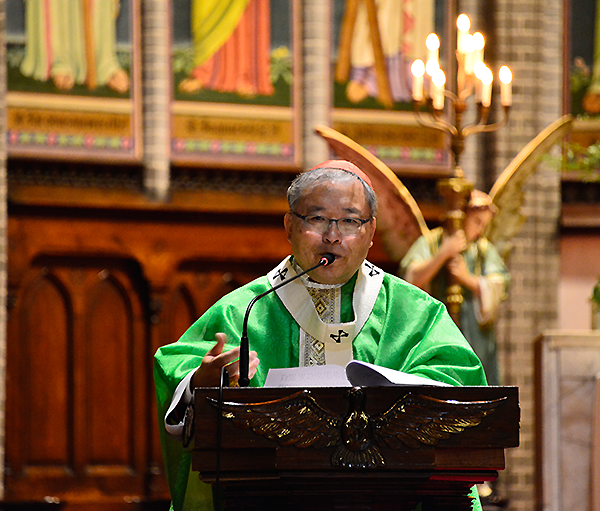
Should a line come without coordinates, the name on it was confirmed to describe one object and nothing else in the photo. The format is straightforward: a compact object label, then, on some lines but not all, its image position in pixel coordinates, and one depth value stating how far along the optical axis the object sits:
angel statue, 13.20
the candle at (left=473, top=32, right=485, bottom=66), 12.93
